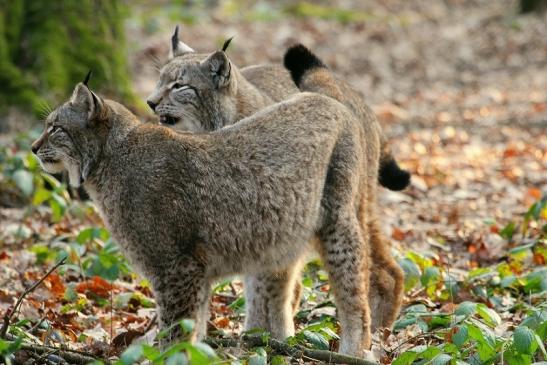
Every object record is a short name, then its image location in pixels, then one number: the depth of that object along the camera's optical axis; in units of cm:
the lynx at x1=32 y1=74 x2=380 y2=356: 1031
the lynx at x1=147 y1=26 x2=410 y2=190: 1363
